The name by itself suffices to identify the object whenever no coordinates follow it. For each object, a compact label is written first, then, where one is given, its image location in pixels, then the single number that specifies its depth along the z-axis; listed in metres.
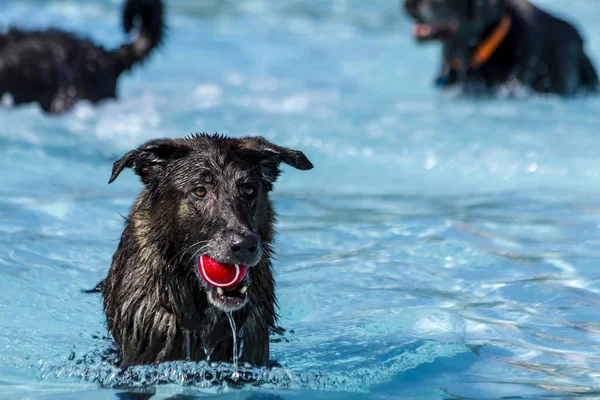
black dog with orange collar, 24.06
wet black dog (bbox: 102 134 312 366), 9.23
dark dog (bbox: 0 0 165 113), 20.66
